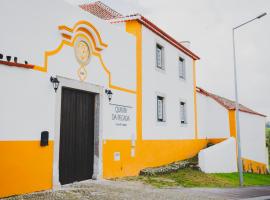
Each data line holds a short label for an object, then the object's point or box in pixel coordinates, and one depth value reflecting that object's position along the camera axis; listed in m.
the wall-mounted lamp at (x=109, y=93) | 8.51
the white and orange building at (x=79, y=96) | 5.92
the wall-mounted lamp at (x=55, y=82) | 6.73
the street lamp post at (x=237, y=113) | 10.38
